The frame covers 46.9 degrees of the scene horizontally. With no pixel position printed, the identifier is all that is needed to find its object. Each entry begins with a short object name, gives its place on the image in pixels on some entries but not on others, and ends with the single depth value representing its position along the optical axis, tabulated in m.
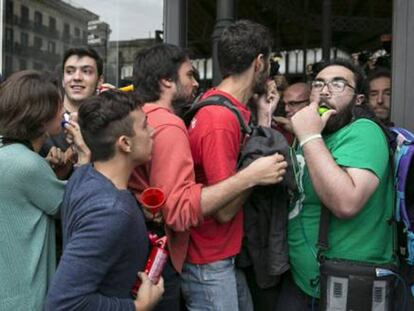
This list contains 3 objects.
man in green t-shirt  1.79
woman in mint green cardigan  1.64
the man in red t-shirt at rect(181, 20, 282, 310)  1.81
